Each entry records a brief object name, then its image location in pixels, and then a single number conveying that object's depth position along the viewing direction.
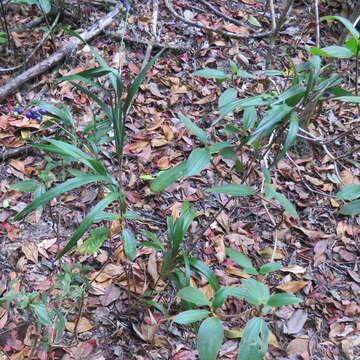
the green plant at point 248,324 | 1.19
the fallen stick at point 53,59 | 2.57
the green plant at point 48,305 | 1.32
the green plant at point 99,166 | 1.12
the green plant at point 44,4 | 2.67
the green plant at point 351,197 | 1.32
